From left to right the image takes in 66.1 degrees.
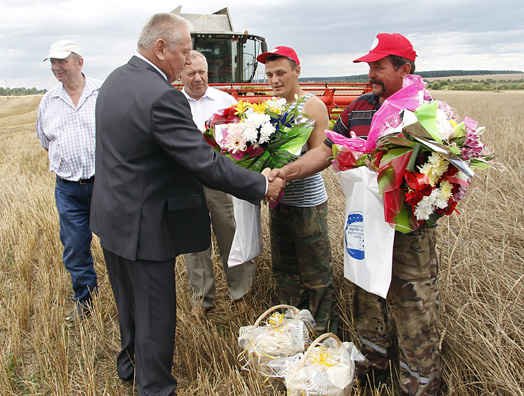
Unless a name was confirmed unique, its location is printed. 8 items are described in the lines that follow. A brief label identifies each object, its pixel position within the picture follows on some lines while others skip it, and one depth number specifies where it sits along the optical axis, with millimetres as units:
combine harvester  10570
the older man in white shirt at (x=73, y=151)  3459
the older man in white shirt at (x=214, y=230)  3385
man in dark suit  2074
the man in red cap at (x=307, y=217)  2711
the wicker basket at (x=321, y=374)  2098
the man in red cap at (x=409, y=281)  2057
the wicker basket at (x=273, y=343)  2359
